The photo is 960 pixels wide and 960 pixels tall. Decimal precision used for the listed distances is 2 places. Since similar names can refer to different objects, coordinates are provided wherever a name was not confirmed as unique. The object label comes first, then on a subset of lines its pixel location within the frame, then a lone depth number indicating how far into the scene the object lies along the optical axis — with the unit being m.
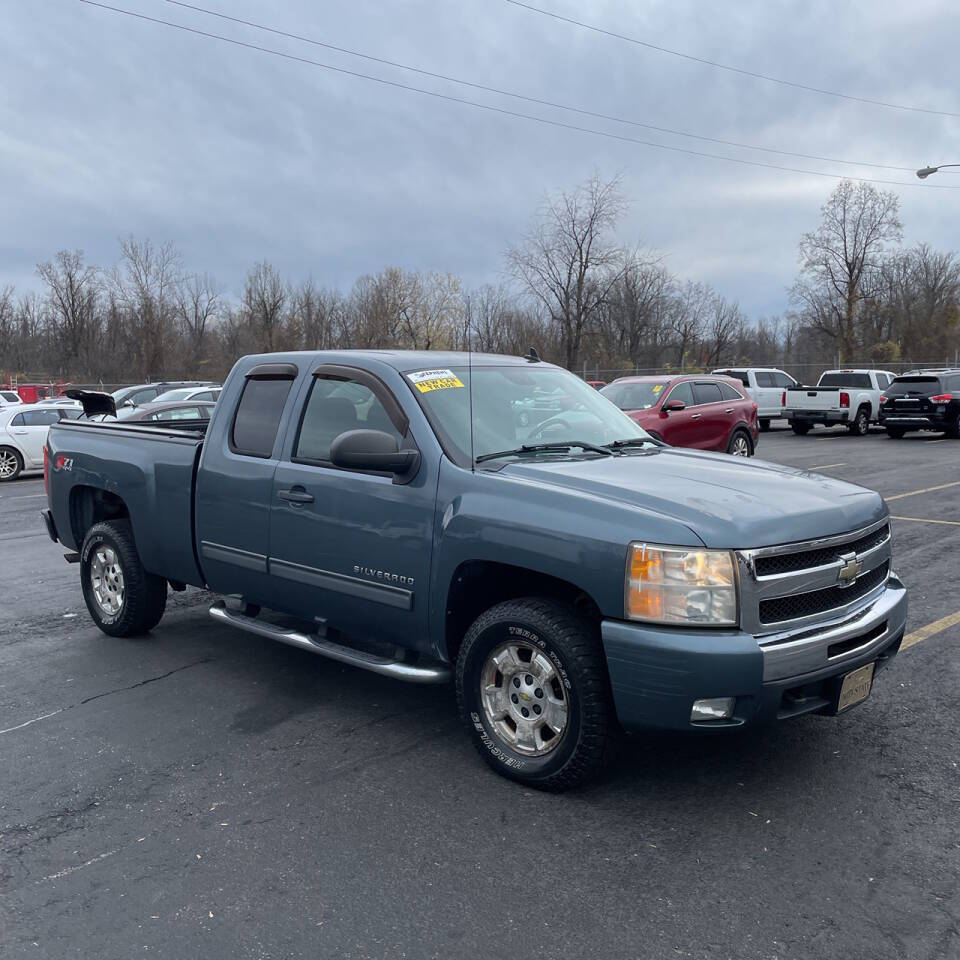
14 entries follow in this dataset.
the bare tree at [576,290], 44.03
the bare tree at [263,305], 57.03
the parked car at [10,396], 31.15
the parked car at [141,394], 23.95
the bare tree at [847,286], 60.59
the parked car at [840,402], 25.95
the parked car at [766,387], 29.03
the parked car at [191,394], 18.71
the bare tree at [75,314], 55.66
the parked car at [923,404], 23.75
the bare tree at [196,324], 59.41
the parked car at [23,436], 17.31
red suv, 15.00
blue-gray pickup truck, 3.38
